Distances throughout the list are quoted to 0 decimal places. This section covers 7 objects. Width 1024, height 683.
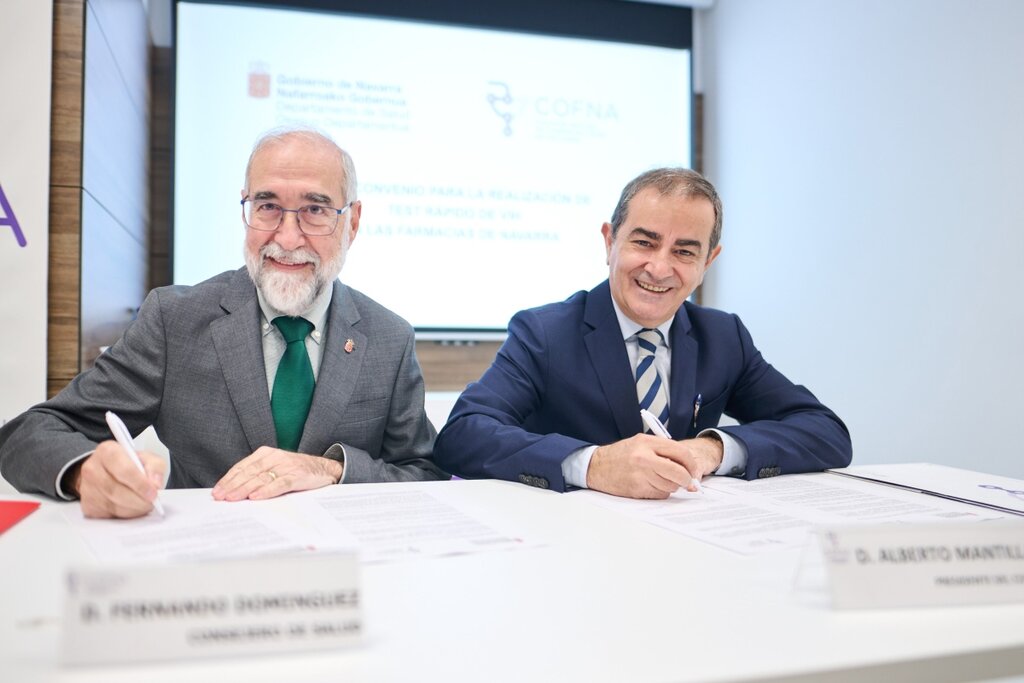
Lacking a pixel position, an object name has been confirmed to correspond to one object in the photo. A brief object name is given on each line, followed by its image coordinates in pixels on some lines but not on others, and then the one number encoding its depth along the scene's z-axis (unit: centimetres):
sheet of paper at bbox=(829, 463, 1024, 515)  132
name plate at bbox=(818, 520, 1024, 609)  79
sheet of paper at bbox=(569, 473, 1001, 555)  105
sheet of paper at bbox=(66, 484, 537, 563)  91
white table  62
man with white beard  159
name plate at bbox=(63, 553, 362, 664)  61
